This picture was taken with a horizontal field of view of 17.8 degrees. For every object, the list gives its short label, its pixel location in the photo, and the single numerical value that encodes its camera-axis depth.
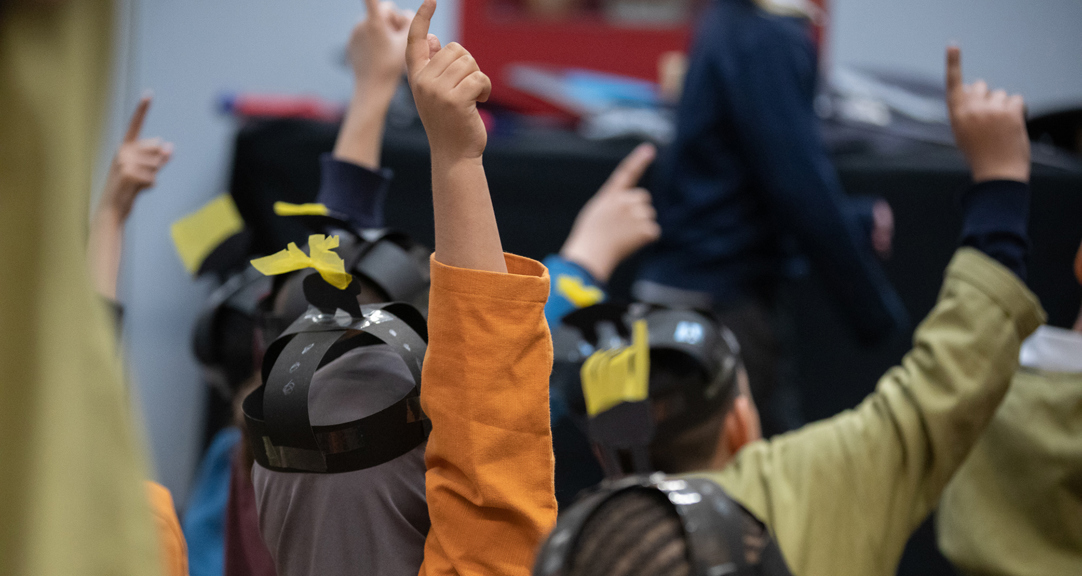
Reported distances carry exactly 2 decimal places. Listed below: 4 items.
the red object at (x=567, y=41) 9.67
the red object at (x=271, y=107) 6.60
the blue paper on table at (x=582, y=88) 7.69
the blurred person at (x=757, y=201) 4.72
